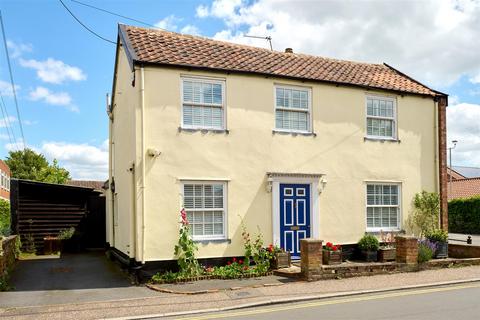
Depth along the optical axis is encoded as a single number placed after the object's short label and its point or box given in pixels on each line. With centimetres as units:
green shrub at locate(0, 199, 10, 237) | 1765
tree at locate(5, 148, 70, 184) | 5553
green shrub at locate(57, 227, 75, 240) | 1950
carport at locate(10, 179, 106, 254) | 1897
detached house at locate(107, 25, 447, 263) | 1257
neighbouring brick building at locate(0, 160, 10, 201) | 4000
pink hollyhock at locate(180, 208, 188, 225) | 1237
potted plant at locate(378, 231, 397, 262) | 1433
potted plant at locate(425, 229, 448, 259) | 1518
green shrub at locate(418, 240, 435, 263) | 1370
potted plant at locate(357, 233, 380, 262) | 1441
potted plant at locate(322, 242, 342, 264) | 1335
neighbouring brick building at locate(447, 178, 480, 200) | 4134
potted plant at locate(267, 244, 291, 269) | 1306
